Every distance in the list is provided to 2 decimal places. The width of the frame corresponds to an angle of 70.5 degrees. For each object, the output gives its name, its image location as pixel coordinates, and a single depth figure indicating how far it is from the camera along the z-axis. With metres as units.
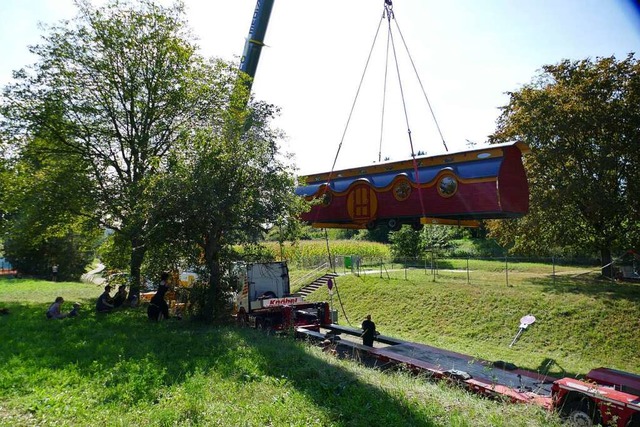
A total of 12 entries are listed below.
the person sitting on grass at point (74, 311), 15.13
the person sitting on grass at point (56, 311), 14.59
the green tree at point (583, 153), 23.58
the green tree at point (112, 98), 18.36
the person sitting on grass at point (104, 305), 16.31
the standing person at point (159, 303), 14.24
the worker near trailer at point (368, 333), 13.31
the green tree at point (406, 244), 38.00
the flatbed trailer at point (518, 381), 6.80
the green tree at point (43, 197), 17.91
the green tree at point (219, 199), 12.92
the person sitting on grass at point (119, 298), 17.75
